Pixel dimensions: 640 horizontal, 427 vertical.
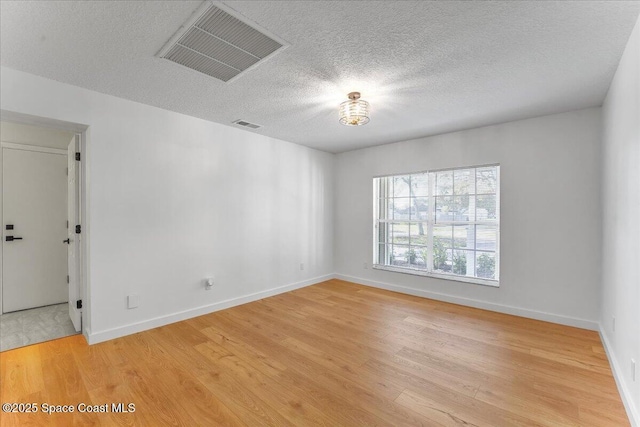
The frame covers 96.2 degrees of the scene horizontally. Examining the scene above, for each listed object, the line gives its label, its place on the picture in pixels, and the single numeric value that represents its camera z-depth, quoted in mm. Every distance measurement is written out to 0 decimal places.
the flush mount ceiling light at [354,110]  2713
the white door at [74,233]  3014
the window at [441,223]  3887
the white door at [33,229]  3625
